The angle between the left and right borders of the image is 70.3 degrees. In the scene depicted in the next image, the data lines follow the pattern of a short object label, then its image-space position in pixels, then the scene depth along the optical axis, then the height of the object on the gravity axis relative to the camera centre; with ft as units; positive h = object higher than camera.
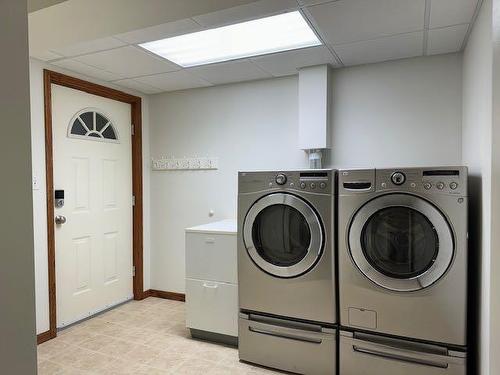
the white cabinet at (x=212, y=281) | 8.87 -2.65
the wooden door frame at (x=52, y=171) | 9.17 +0.20
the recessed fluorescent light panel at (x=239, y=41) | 7.25 +3.08
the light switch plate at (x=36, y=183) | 8.77 -0.10
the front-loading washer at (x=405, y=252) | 6.44 -1.49
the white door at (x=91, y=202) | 9.82 -0.72
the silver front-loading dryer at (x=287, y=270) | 7.46 -2.05
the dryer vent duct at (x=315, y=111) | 9.46 +1.76
